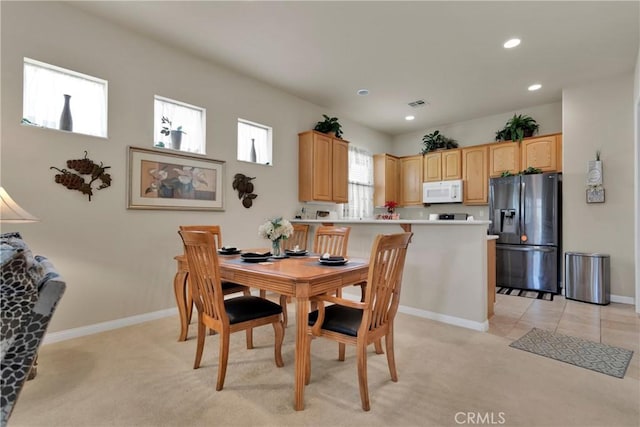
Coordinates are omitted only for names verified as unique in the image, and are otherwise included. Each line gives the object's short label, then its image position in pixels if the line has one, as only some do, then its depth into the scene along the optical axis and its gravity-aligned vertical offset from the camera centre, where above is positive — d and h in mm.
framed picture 3225 +383
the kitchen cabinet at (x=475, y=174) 5570 +771
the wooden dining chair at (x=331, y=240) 3123 -246
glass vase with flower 2449 -110
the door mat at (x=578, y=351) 2291 -1069
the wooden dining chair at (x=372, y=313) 1765 -598
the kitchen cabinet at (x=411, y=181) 6488 +757
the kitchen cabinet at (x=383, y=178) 6430 +787
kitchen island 3055 -564
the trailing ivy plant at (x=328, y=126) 5105 +1461
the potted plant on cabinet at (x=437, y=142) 6195 +1488
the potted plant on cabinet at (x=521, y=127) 5164 +1485
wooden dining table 1787 -387
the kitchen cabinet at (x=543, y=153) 4789 +1013
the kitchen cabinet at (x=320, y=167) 4820 +774
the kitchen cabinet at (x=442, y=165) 5922 +1003
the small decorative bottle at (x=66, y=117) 2842 +879
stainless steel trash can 3953 -763
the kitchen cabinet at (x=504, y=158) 5191 +1001
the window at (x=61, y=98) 2721 +1066
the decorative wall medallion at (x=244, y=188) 4109 +363
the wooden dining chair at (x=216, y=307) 1931 -630
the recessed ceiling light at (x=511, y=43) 3304 +1846
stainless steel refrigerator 4523 -182
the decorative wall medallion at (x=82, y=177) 2768 +353
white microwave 5863 +487
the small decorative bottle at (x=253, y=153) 4402 +875
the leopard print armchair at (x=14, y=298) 1047 -286
